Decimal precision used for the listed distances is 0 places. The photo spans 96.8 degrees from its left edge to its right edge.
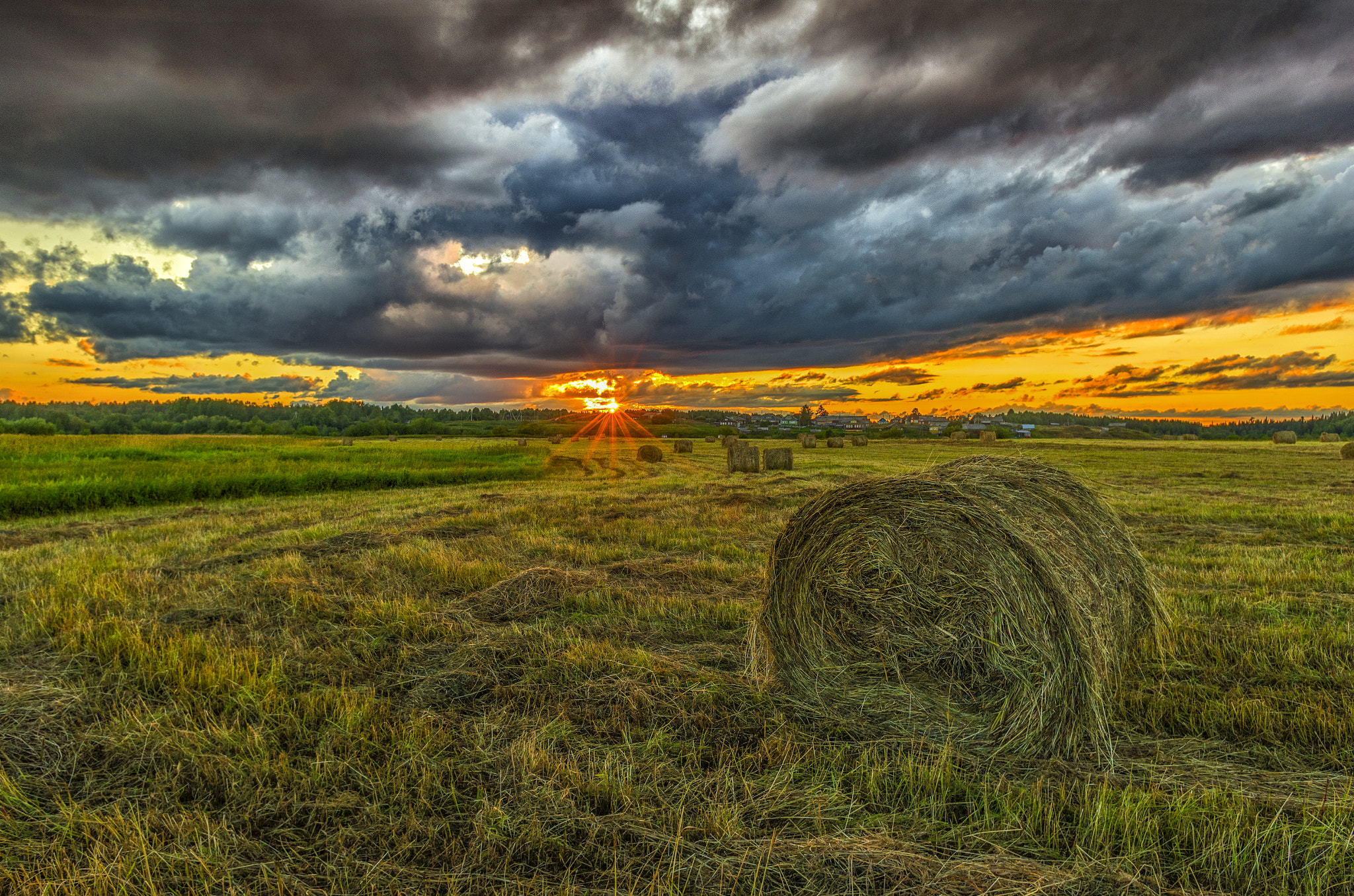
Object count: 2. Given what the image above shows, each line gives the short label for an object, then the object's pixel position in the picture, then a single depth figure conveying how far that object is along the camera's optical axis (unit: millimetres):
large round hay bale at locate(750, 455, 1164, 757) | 4391
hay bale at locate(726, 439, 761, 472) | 25484
